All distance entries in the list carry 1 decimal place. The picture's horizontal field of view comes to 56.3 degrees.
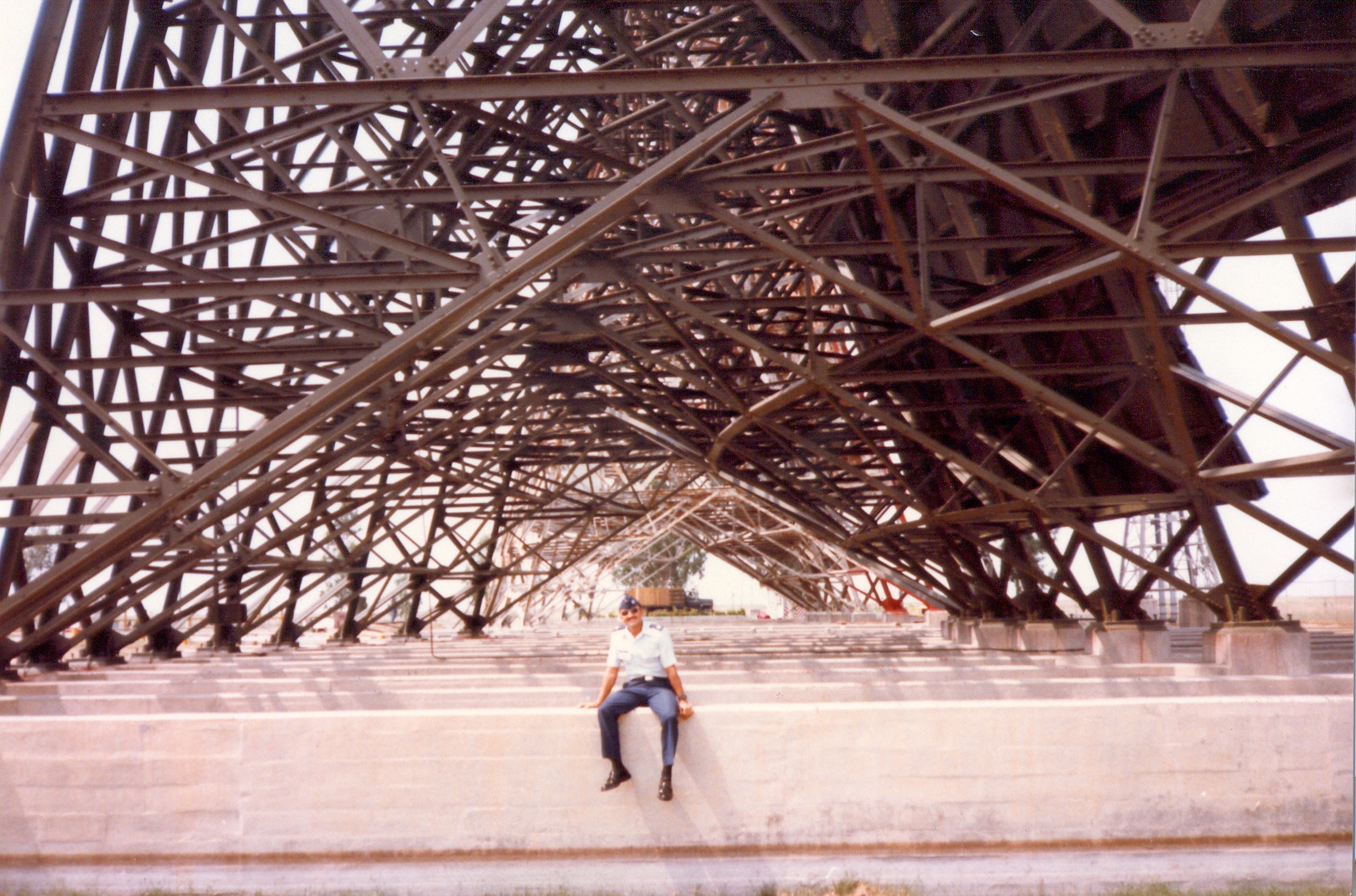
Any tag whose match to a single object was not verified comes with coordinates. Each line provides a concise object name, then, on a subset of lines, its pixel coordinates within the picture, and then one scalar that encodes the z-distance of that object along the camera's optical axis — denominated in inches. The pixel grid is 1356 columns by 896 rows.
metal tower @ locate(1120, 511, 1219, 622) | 2411.4
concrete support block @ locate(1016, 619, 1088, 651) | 911.0
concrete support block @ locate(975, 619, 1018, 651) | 1001.5
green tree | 4340.6
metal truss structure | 442.3
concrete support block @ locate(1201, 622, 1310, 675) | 626.2
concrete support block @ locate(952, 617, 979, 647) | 1090.1
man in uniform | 344.5
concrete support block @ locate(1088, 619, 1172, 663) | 770.2
